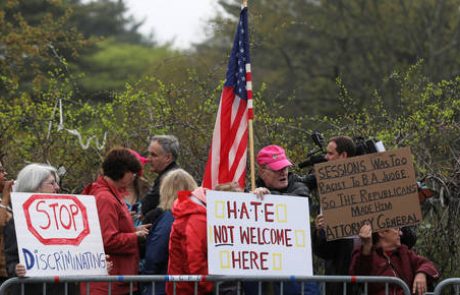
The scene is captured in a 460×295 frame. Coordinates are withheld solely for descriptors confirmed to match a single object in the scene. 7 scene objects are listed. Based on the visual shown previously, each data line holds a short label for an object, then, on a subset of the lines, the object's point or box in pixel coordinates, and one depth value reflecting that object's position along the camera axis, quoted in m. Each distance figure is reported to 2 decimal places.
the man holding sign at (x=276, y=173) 20.03
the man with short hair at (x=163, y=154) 22.55
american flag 19.92
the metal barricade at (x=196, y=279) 17.30
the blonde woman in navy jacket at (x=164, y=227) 20.03
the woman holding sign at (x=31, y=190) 18.45
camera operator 19.27
